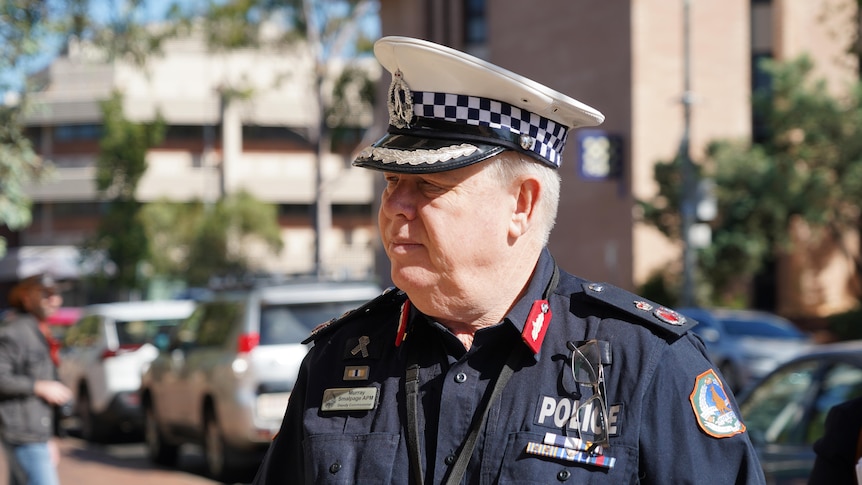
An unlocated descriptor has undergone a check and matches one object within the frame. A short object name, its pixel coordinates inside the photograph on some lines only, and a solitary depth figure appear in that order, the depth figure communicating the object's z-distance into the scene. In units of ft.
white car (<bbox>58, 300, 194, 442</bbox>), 46.11
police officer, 7.58
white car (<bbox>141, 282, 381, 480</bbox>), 32.40
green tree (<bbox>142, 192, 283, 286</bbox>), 163.73
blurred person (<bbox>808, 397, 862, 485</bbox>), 10.75
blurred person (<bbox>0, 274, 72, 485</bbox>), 21.34
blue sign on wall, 80.43
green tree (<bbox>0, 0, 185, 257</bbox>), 26.96
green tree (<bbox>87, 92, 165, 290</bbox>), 105.60
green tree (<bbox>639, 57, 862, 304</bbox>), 83.41
